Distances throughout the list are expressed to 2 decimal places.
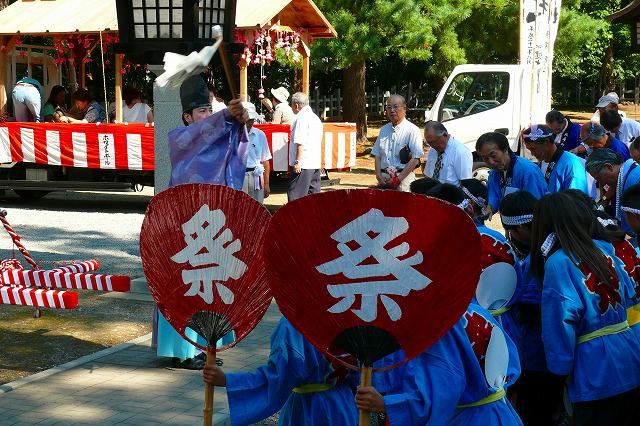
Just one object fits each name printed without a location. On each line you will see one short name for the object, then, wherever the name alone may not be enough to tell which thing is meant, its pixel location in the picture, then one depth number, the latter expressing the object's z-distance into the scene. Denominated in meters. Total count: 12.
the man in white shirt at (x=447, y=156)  8.02
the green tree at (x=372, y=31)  20.05
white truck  16.59
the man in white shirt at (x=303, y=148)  12.41
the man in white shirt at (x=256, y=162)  10.88
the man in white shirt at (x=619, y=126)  10.50
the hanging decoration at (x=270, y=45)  14.52
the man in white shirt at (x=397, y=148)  9.51
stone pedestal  7.36
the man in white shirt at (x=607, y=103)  12.87
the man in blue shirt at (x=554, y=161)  7.28
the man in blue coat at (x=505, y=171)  6.70
